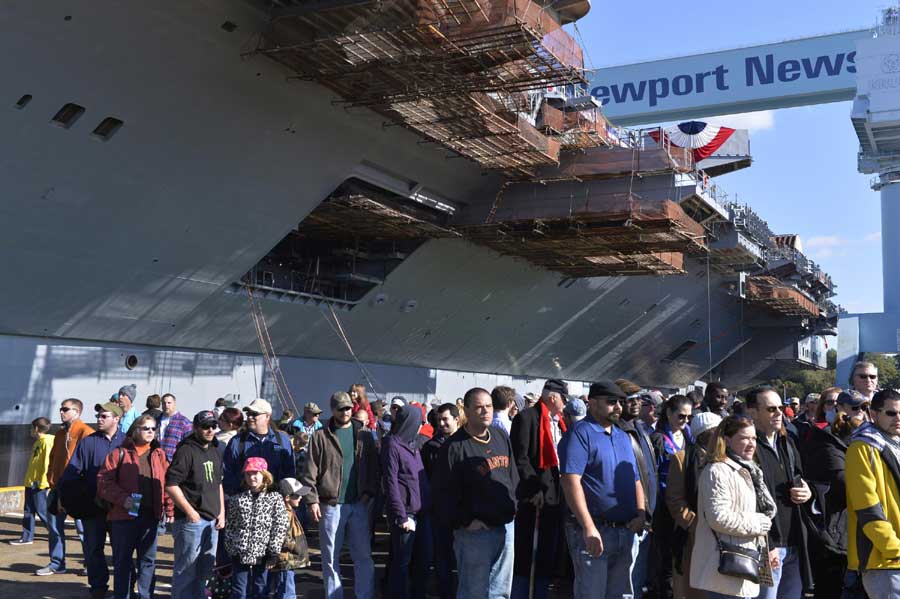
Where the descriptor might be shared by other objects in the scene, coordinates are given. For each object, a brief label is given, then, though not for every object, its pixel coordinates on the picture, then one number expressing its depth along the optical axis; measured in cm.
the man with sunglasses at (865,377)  694
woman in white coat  416
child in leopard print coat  592
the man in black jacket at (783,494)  480
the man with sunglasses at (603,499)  486
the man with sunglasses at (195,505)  629
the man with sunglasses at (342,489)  640
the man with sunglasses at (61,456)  808
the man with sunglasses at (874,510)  411
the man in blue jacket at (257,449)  676
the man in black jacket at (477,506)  518
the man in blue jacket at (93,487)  699
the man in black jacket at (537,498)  610
